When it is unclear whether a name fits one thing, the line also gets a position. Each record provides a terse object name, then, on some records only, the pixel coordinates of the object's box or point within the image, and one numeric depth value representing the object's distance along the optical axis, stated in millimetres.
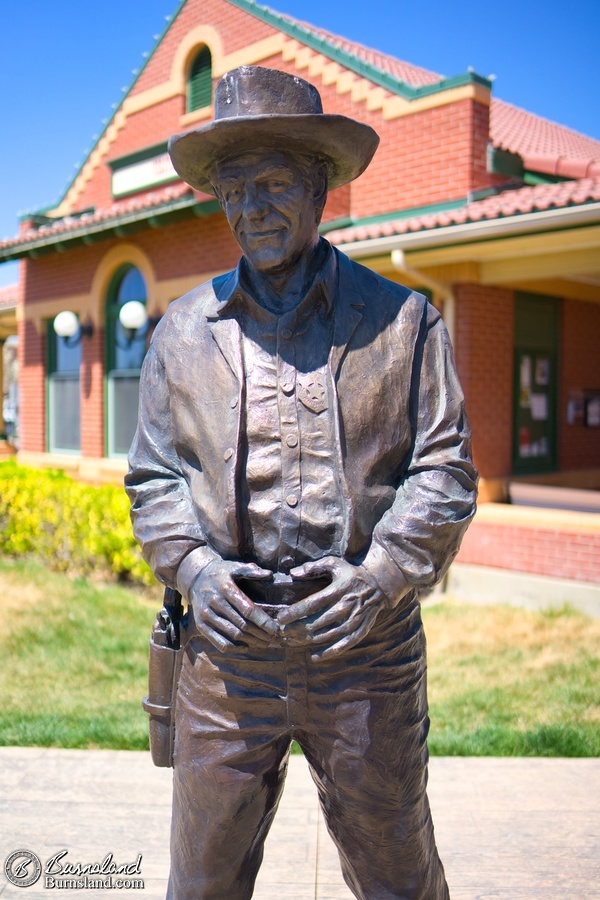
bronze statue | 1954
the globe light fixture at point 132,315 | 10820
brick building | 7969
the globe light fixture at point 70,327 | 12070
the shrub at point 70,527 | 8391
